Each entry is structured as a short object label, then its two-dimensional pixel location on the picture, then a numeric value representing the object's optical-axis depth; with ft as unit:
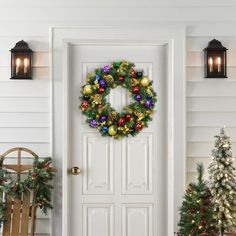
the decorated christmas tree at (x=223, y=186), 13.25
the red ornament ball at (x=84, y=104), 14.97
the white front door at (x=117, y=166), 15.19
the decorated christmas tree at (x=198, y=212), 13.20
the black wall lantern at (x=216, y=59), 14.57
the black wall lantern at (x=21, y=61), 14.49
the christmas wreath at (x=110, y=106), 14.94
